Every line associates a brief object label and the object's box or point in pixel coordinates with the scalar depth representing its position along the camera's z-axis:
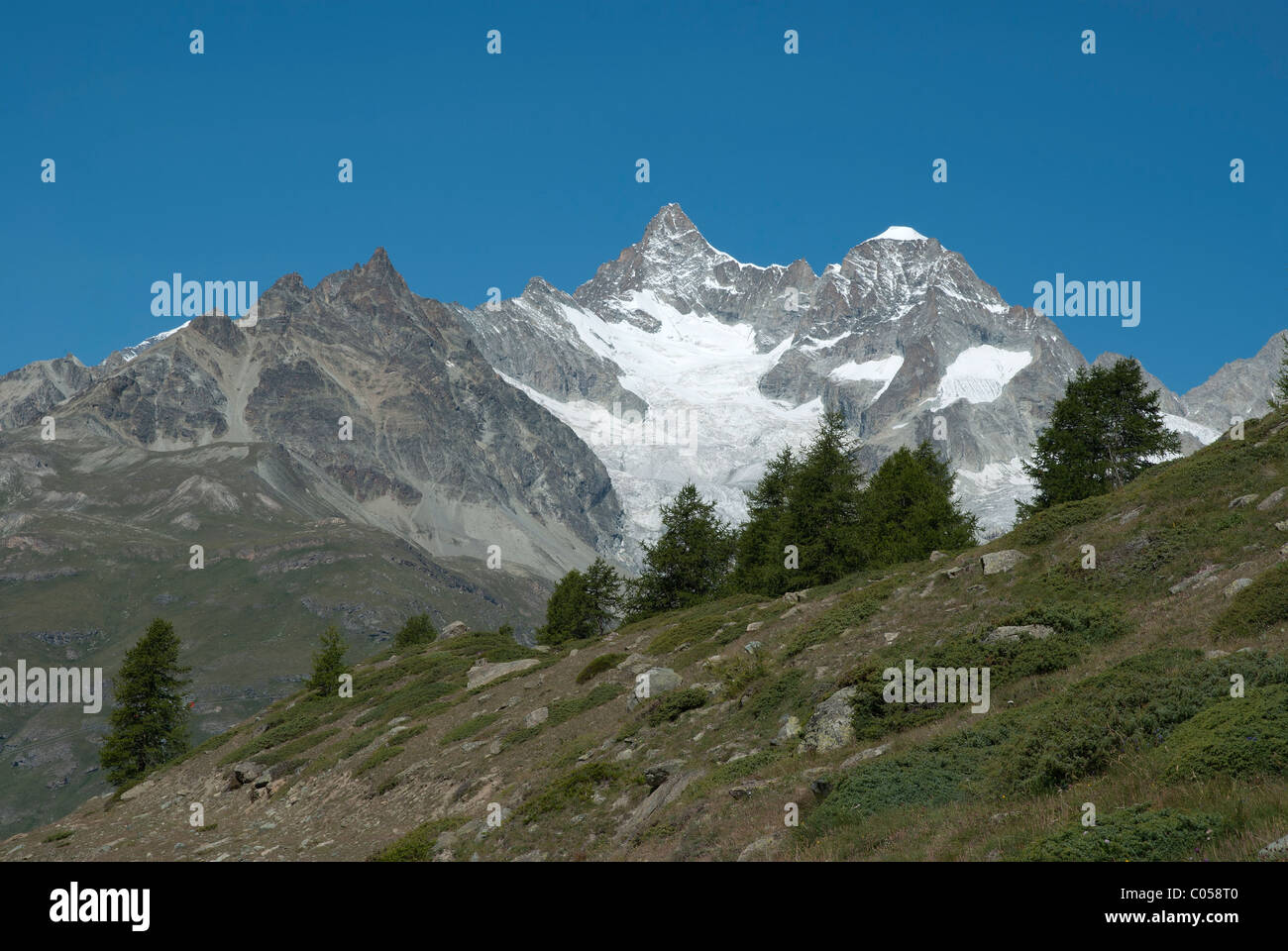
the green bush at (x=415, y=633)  89.75
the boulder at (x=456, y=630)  76.12
